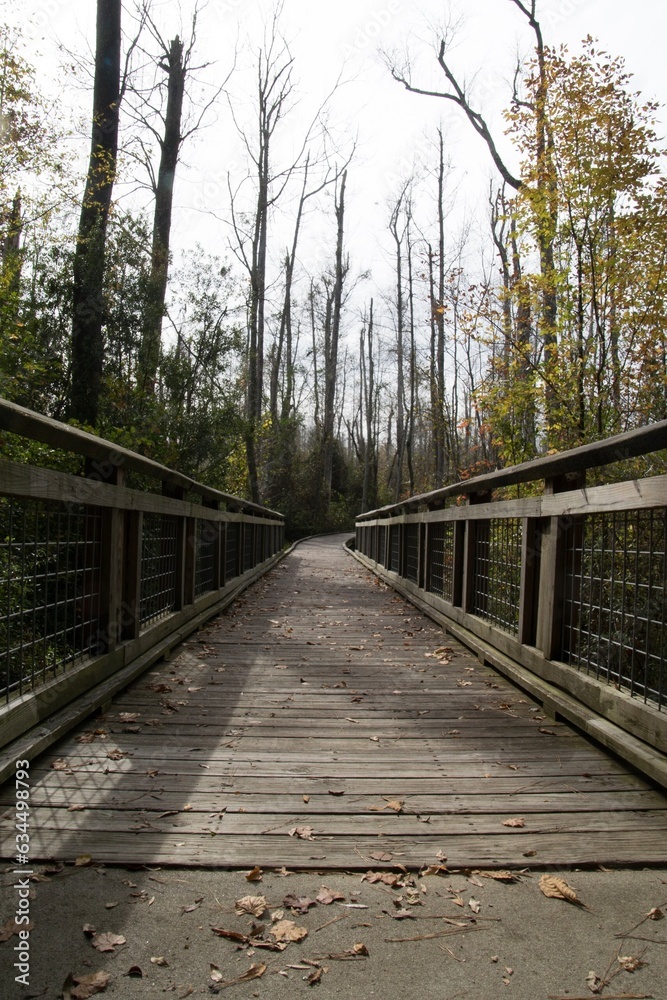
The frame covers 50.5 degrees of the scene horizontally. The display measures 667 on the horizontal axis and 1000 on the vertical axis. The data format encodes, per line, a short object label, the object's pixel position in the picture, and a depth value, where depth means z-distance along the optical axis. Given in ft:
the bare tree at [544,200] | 24.16
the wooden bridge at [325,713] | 7.54
